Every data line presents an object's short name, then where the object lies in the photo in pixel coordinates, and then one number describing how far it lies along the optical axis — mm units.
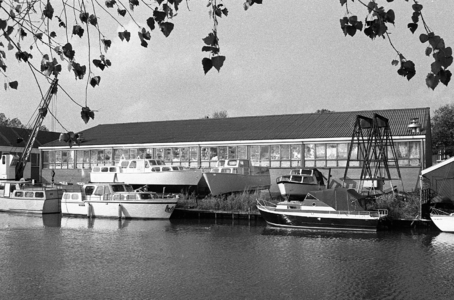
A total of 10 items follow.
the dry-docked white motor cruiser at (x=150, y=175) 40094
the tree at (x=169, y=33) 4160
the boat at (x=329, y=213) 30703
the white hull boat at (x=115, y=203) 36656
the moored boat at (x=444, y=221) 29766
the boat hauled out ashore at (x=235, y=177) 38969
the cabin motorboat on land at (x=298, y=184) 37594
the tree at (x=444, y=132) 74688
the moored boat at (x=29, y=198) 41875
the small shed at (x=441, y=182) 36344
